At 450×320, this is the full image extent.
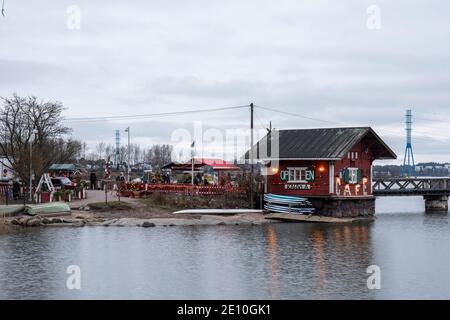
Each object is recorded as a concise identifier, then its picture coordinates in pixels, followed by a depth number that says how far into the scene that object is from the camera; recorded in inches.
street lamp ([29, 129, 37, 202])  1848.7
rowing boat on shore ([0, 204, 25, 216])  1585.9
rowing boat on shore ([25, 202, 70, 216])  1614.2
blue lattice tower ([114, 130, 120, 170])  5795.8
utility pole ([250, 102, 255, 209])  1932.8
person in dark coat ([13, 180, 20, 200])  1931.6
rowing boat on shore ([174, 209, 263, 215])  1777.8
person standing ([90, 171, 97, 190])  2554.9
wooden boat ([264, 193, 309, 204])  1884.8
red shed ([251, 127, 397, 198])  1918.1
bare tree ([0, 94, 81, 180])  2292.1
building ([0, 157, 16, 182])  2513.5
